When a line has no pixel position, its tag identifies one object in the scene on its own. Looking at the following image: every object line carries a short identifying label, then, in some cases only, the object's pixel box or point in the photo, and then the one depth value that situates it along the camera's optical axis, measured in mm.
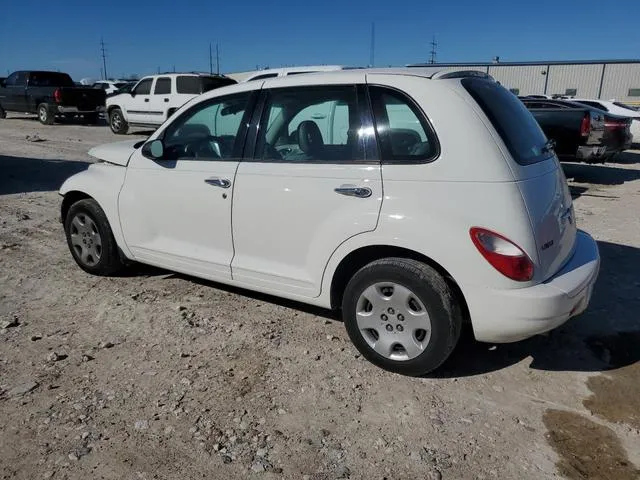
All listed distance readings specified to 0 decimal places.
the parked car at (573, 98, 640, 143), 15415
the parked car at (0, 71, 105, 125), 18969
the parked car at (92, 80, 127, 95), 24645
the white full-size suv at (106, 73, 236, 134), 15234
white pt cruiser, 2877
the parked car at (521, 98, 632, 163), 10016
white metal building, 36156
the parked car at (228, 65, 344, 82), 11523
